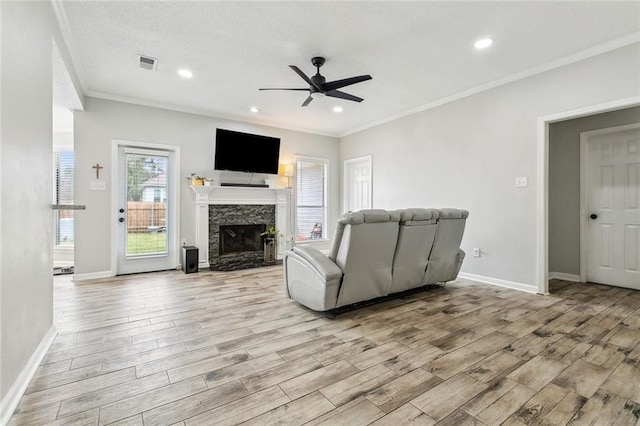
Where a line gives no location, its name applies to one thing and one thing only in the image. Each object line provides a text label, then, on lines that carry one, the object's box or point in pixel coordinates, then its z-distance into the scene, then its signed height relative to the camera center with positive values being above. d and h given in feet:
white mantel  17.25 +0.71
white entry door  15.62 +0.15
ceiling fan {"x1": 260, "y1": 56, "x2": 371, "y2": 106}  10.75 +4.74
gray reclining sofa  9.10 -1.49
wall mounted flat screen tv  17.66 +3.73
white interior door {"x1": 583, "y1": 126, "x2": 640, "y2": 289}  12.92 +0.30
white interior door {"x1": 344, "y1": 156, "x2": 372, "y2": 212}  21.06 +2.16
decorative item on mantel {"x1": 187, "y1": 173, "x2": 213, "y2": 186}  16.87 +1.87
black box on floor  15.93 -2.49
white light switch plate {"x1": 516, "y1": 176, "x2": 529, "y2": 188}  12.59 +1.35
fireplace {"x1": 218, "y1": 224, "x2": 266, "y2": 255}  18.63 -1.60
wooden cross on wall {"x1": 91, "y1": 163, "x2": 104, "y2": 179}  14.80 +2.20
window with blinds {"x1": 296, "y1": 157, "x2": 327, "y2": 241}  21.79 +1.09
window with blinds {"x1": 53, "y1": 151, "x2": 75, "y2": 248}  19.07 +1.19
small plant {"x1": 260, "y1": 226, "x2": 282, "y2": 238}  19.45 -1.24
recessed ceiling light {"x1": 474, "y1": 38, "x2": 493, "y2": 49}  10.24 +5.88
